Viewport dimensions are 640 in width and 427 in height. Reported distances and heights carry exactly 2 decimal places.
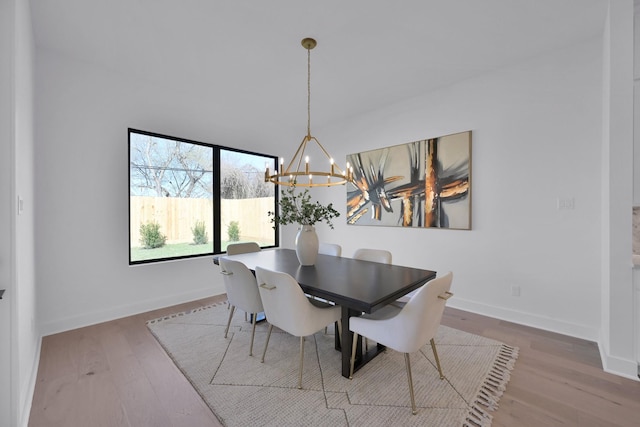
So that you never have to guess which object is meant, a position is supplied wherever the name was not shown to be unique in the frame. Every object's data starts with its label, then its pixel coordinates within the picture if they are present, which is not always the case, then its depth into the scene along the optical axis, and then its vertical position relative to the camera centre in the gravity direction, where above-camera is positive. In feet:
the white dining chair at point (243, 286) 7.04 -1.99
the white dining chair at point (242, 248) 10.19 -1.43
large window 10.64 +0.69
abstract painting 10.52 +1.24
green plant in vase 7.99 -0.38
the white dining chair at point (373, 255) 8.71 -1.46
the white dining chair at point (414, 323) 5.01 -2.20
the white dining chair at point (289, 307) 5.71 -2.12
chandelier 7.47 +1.35
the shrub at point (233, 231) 13.50 -0.95
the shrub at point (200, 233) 12.19 -0.97
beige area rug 5.13 -3.90
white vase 8.01 -0.98
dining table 5.29 -1.62
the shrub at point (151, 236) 10.70 -0.99
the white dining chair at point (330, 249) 10.22 -1.46
